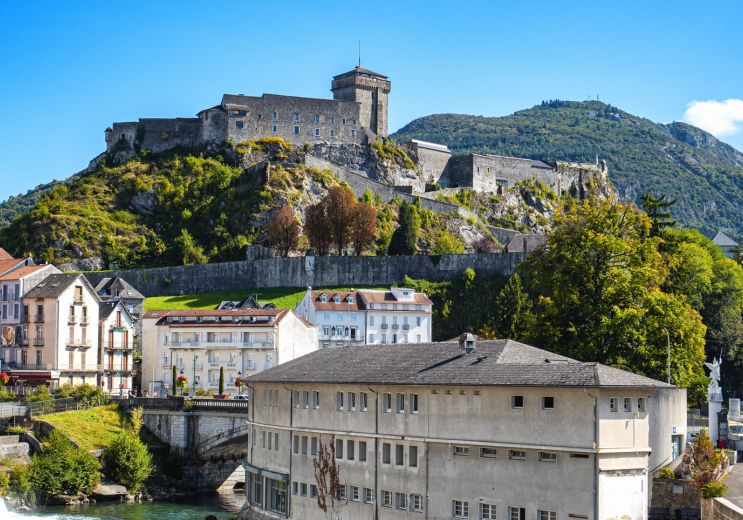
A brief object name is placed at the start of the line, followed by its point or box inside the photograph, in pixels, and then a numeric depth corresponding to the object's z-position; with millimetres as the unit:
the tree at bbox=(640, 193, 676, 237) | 87562
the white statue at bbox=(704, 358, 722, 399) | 56659
